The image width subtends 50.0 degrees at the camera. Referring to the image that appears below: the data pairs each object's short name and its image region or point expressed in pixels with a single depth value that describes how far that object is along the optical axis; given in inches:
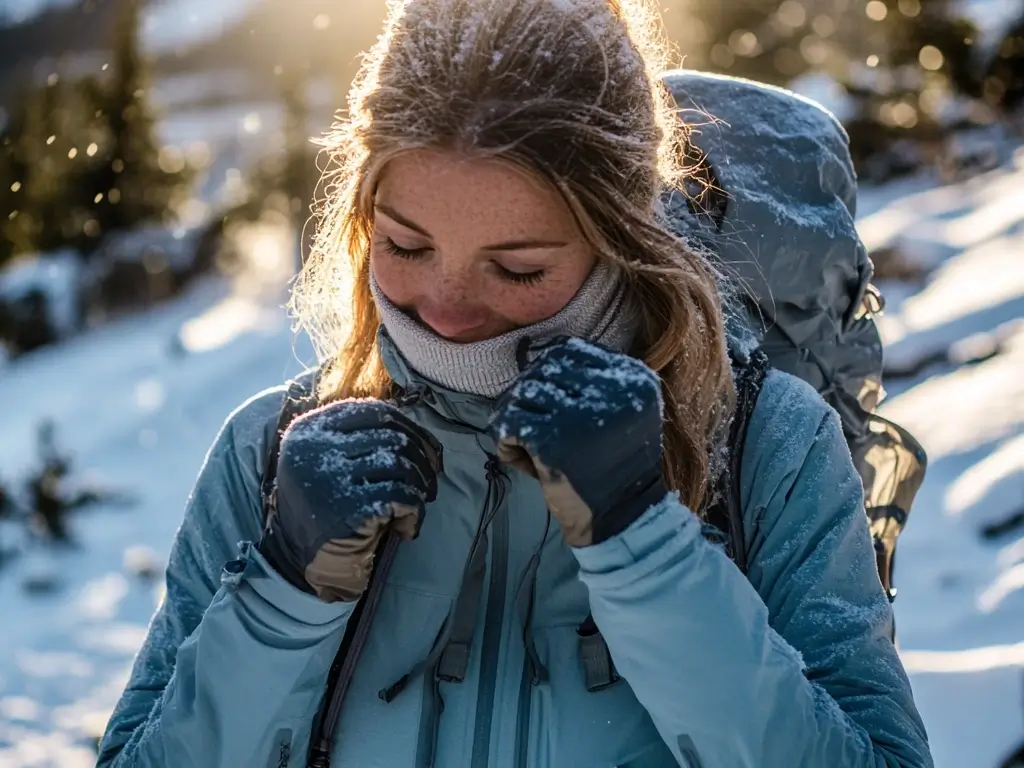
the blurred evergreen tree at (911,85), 472.4
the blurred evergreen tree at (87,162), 531.2
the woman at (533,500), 53.8
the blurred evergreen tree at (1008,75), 460.1
